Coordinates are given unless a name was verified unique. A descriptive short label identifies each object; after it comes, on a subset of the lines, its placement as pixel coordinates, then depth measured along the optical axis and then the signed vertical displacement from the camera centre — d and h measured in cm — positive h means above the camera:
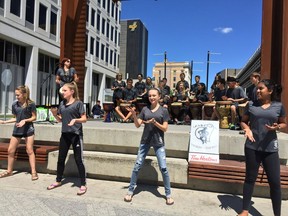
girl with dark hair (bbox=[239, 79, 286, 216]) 401 -35
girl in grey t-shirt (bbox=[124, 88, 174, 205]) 472 -43
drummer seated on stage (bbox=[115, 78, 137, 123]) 1063 +33
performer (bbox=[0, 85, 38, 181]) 584 -33
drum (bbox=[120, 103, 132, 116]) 1056 +4
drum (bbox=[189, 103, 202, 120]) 991 +5
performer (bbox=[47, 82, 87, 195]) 514 -36
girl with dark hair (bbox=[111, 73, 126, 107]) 1106 +77
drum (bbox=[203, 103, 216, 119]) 918 +9
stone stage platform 539 -92
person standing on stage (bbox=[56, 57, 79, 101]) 828 +92
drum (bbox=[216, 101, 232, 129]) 785 +2
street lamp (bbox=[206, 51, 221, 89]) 3243 +580
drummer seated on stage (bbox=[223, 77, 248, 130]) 782 +43
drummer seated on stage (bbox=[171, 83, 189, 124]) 1018 +15
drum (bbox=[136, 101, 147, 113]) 1098 +17
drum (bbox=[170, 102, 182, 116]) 1015 +10
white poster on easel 543 -55
